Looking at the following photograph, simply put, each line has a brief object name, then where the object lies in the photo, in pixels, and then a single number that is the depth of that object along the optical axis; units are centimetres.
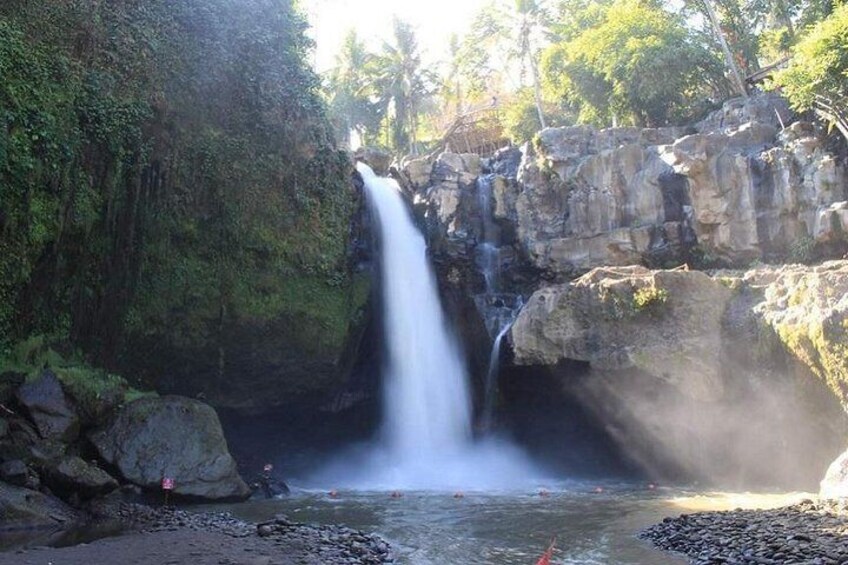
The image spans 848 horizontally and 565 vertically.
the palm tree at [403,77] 4566
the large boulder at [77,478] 1408
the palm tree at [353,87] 4856
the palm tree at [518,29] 4012
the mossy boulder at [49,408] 1505
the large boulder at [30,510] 1244
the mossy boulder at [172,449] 1572
